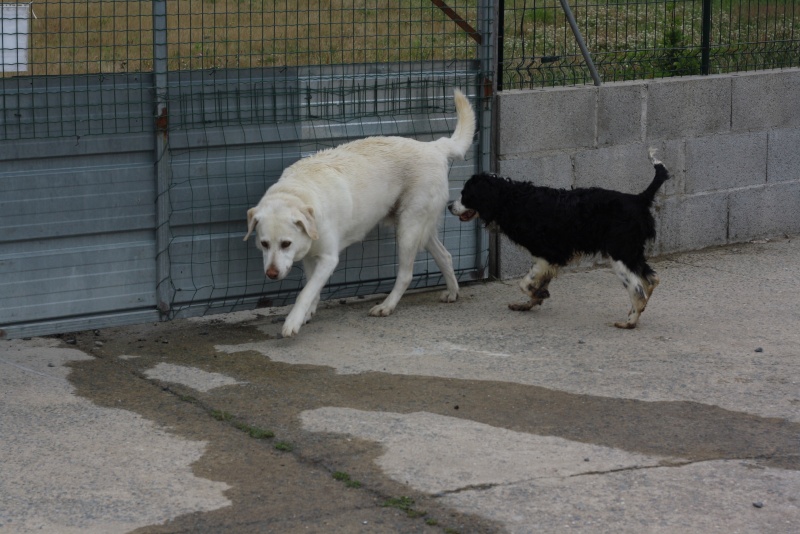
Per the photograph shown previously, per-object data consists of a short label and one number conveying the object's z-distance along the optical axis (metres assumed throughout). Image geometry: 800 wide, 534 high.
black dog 12.06
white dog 11.38
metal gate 11.46
